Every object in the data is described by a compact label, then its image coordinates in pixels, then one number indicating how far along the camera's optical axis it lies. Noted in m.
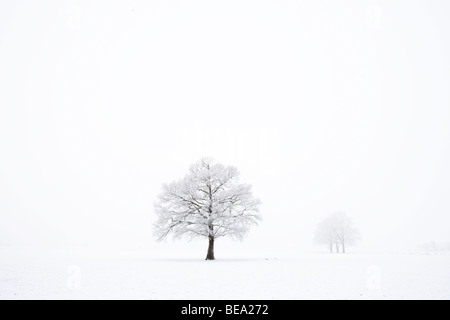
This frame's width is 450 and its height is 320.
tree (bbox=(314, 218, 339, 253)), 66.31
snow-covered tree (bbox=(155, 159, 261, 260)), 30.42
